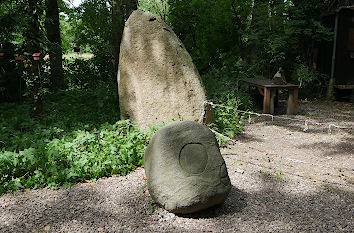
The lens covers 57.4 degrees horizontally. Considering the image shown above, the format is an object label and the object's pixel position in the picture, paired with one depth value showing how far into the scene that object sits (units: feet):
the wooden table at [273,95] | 27.30
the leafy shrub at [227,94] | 21.79
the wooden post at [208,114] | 19.63
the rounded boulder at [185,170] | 10.88
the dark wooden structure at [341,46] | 35.88
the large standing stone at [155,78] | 19.26
